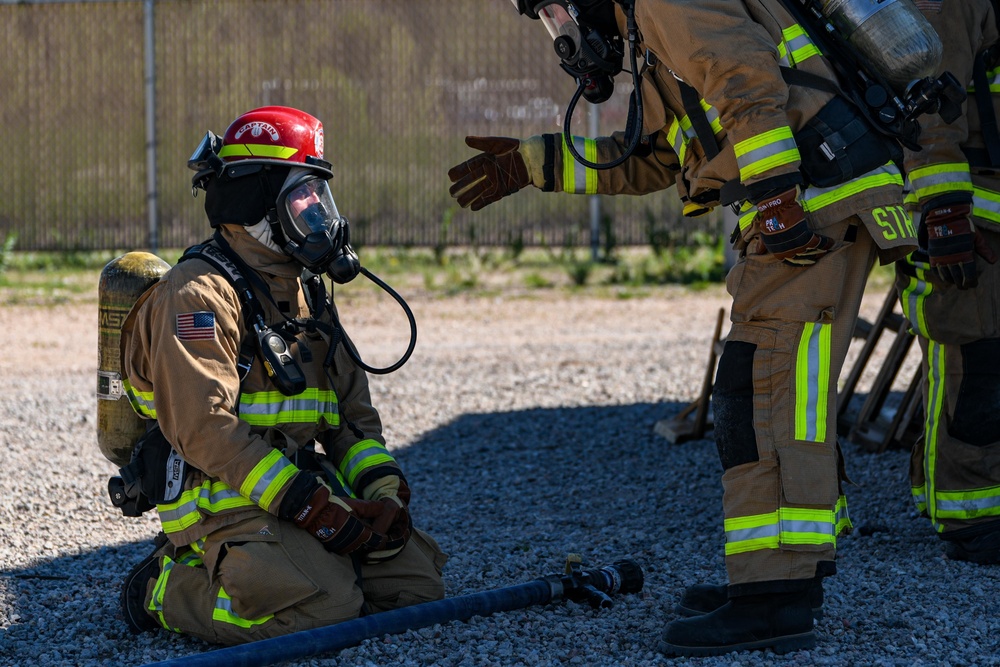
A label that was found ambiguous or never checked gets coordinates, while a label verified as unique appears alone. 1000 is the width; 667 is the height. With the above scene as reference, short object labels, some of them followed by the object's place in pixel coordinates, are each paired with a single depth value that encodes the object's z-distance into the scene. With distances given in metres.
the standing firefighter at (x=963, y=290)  8.38
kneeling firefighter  6.96
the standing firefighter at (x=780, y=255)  6.44
